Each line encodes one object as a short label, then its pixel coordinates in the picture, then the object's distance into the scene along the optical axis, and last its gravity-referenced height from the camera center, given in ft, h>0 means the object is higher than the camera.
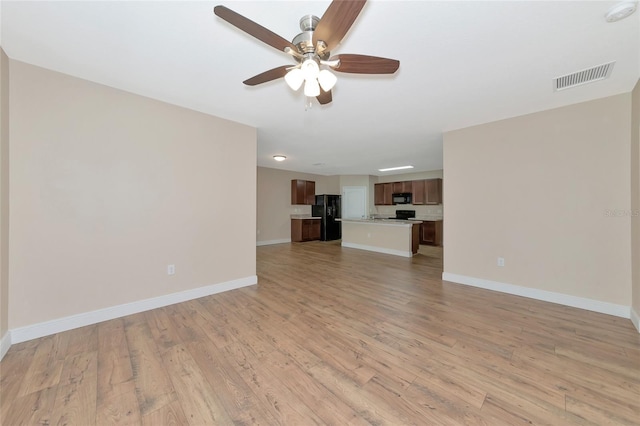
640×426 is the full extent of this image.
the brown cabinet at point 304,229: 25.48 -1.85
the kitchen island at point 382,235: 18.56 -1.98
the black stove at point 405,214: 26.44 -0.17
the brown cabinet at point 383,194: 27.68 +2.26
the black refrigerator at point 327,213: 26.78 -0.02
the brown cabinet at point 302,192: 25.77 +2.41
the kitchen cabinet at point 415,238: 18.72 -2.10
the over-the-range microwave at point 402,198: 26.09 +1.66
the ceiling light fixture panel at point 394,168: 23.17 +4.53
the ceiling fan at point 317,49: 3.76 +3.20
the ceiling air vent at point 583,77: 6.68 +4.07
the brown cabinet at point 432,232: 23.56 -1.98
